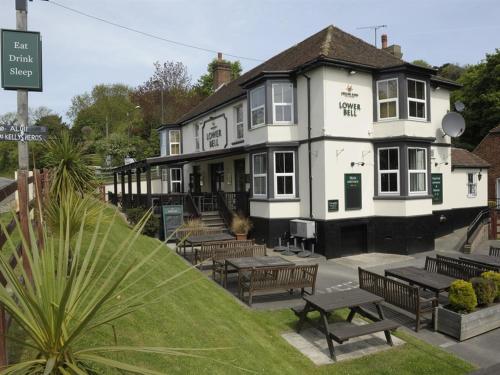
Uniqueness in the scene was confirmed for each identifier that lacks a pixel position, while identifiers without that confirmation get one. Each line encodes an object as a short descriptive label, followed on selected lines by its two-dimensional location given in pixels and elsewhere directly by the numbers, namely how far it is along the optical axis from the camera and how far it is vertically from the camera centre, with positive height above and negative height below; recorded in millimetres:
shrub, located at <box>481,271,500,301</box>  7564 -1960
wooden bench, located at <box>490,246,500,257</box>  11004 -2108
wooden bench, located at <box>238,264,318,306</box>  8367 -2131
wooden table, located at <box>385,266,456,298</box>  7556 -2071
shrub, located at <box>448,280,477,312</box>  6934 -2125
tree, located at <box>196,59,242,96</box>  51028 +14797
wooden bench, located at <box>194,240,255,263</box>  10945 -1805
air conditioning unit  14316 -1679
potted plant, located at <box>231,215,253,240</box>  15820 -1761
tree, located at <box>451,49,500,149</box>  34062 +7632
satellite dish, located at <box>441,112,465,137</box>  17250 +2604
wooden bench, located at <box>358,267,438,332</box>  7121 -2245
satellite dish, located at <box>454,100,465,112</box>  18969 +3760
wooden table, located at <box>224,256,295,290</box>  8703 -1861
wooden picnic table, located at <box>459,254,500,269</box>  9130 -2004
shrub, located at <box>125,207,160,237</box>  15797 -1387
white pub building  14414 +1397
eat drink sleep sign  4648 +1639
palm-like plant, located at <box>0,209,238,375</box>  2508 -887
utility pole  4766 +1113
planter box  6820 -2602
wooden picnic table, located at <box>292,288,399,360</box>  6059 -2334
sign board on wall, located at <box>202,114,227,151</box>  21312 +3179
